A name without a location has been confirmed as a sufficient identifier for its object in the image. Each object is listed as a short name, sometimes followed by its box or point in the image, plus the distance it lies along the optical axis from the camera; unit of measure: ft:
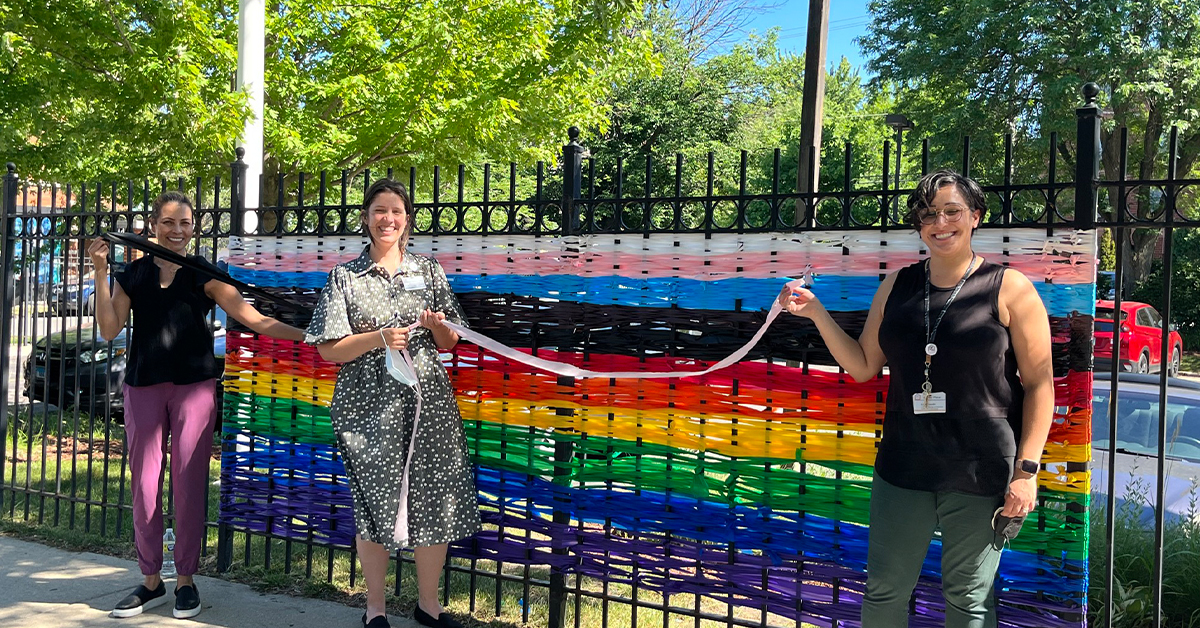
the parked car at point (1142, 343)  47.03
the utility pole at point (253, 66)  23.40
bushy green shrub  13.57
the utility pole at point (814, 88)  30.53
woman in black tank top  9.18
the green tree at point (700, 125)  90.22
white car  16.28
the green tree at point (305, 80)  24.95
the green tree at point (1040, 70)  64.75
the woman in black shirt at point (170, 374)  14.33
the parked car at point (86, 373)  31.53
